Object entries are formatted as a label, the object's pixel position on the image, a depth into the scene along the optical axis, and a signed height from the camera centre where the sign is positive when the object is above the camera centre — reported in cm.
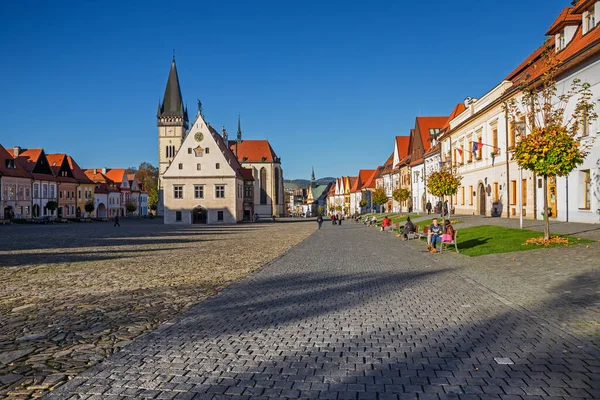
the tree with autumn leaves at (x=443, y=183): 2991 +88
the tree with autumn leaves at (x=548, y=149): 1600 +156
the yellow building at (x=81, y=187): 8850 +252
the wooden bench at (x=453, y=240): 1847 -159
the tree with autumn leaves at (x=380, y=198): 7431 +6
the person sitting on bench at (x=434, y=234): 1881 -137
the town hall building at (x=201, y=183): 6253 +214
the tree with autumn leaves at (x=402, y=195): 5600 +37
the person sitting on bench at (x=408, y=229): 2516 -157
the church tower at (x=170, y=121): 9812 +1579
